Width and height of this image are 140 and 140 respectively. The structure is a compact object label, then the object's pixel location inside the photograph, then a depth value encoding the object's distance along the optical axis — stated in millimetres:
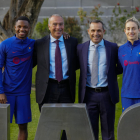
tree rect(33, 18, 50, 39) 23312
